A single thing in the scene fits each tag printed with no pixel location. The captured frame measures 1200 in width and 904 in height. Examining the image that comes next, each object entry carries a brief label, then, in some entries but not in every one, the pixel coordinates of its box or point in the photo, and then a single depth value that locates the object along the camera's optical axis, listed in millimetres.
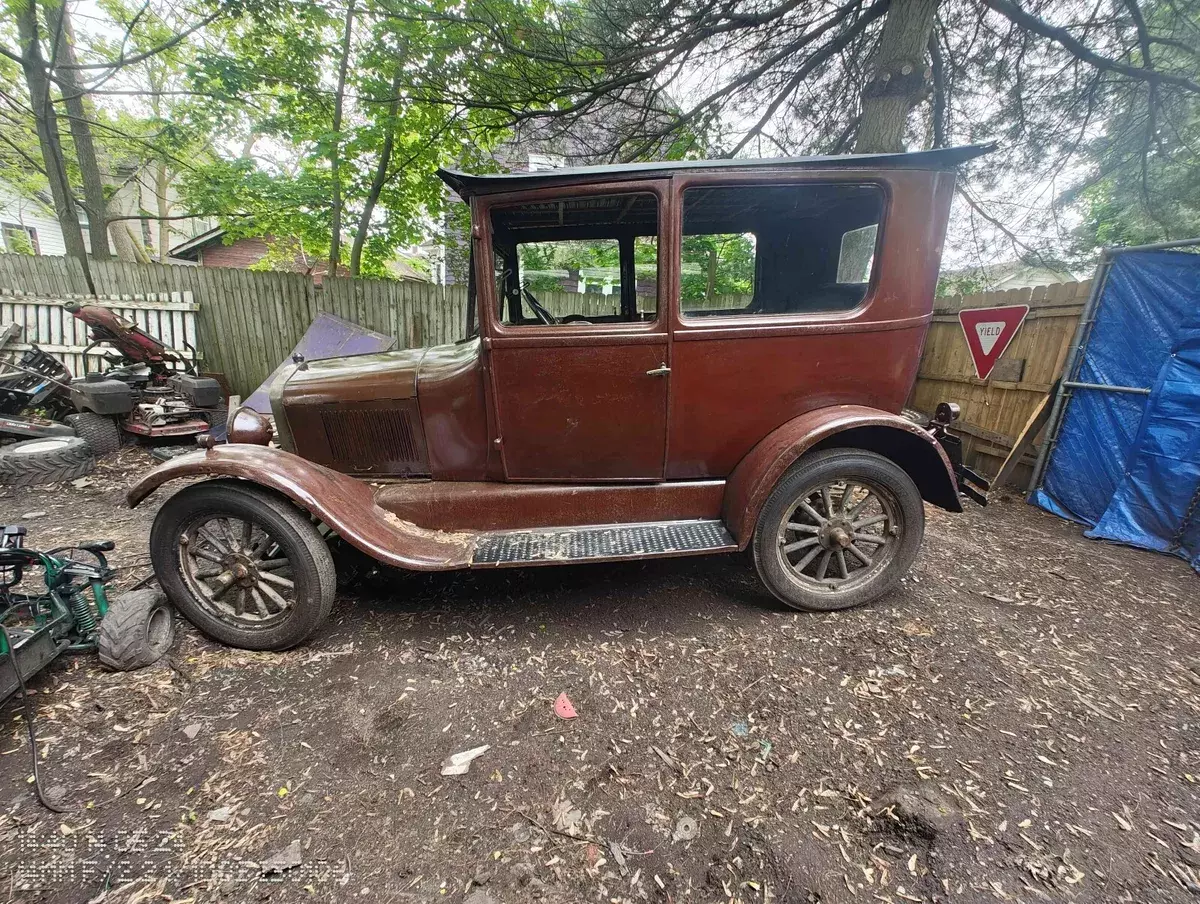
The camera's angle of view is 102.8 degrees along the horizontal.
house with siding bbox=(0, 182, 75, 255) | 15797
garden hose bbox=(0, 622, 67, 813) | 1604
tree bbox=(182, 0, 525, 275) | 6043
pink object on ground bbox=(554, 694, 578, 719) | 2052
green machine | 1945
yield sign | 4414
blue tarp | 3361
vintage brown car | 2268
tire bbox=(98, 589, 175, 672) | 2139
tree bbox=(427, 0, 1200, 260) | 4410
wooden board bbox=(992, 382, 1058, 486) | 4273
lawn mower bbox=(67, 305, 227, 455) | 5012
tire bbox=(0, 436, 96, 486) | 4219
